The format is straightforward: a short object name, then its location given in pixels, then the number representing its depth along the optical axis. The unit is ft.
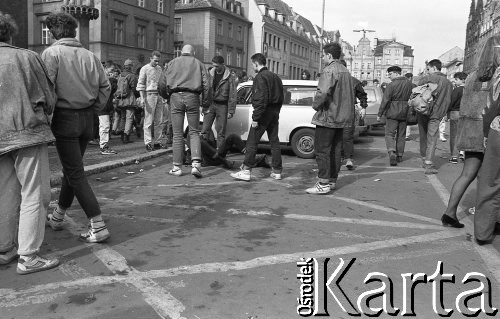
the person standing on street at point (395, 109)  33.53
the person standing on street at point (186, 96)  25.59
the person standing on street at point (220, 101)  30.42
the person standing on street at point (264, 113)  25.04
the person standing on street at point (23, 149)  11.56
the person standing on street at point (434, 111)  30.78
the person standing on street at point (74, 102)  13.93
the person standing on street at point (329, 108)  22.26
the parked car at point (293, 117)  35.19
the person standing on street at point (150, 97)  34.22
